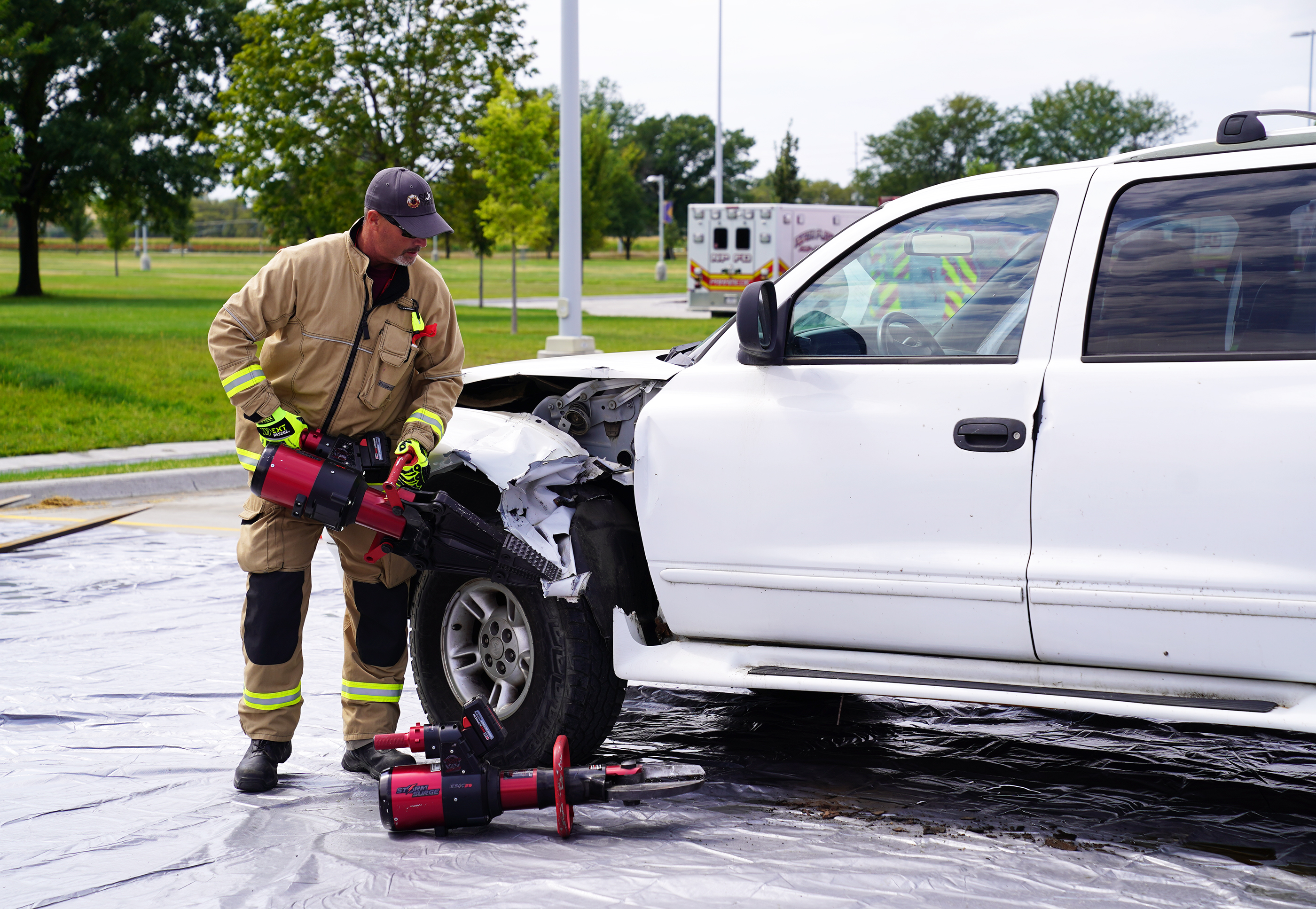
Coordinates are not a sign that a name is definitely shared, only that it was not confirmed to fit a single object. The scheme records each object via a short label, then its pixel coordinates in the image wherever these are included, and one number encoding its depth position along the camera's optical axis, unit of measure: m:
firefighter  4.14
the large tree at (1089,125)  74.31
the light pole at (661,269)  56.84
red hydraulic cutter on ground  3.77
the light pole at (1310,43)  42.26
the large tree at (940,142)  78.19
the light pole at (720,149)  35.88
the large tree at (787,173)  51.62
